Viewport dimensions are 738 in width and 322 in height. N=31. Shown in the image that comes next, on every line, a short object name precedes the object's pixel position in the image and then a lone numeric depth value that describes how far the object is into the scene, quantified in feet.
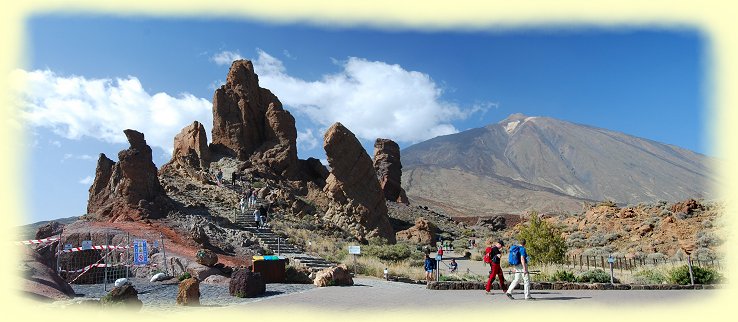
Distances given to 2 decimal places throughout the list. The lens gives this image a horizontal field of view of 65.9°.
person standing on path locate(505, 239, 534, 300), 38.93
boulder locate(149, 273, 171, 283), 50.11
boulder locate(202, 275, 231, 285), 49.78
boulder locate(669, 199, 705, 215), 133.59
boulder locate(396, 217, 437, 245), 137.39
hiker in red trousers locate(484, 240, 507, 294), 42.73
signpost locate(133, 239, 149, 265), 53.11
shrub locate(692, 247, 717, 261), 94.63
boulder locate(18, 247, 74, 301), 35.83
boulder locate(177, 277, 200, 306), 37.24
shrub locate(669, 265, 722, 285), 53.57
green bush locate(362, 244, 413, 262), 86.89
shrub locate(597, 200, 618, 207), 169.64
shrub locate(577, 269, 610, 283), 54.57
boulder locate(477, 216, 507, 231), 233.35
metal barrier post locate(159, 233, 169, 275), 53.94
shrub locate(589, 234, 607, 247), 129.78
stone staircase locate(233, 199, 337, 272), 64.64
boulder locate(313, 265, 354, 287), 53.16
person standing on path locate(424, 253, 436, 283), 59.04
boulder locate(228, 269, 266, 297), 42.42
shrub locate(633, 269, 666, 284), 56.49
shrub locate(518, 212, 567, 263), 86.48
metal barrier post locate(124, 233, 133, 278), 51.49
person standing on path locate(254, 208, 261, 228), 90.52
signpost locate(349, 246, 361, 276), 59.84
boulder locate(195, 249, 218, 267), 53.83
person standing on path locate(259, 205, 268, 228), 91.70
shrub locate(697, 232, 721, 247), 106.32
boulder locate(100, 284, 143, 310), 32.09
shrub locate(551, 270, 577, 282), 54.39
